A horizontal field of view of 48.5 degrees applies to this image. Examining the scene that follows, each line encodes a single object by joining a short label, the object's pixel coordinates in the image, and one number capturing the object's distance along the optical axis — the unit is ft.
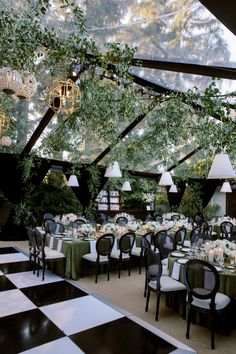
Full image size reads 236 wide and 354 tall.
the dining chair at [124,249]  18.48
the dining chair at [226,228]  30.27
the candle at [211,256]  13.50
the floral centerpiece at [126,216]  31.10
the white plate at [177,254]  14.47
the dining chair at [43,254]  16.93
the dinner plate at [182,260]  12.91
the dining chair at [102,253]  17.26
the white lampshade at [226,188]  33.47
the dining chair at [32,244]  17.95
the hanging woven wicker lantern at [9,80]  9.11
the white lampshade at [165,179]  23.93
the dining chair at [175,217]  34.91
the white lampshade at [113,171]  21.17
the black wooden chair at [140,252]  19.79
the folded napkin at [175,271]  12.94
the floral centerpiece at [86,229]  20.13
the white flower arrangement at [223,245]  13.84
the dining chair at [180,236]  22.21
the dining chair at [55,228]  22.17
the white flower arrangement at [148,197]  43.95
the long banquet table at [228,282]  11.21
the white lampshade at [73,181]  27.30
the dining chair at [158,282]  12.07
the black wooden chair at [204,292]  10.18
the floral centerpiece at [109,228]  21.23
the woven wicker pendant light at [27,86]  10.64
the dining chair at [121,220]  27.46
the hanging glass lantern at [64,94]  12.18
